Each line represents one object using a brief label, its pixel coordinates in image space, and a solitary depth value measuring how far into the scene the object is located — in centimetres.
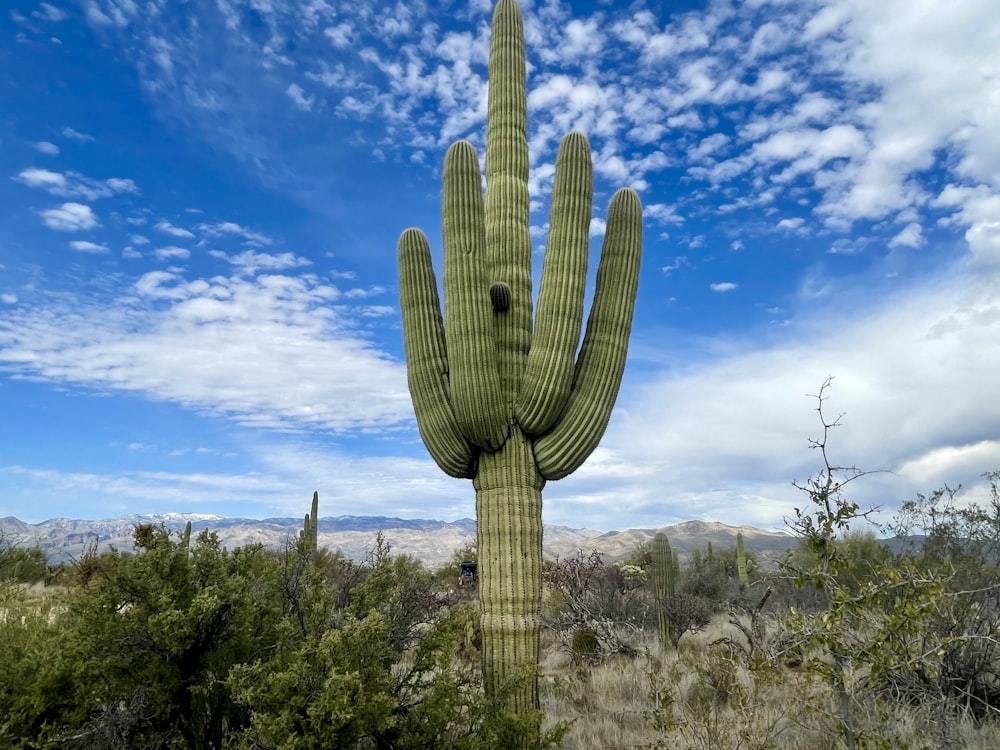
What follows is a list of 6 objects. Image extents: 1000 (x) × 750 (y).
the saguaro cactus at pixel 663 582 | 1079
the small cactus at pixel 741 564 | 1878
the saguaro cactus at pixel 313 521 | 1548
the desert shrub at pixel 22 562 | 1645
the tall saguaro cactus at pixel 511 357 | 564
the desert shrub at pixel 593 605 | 1082
